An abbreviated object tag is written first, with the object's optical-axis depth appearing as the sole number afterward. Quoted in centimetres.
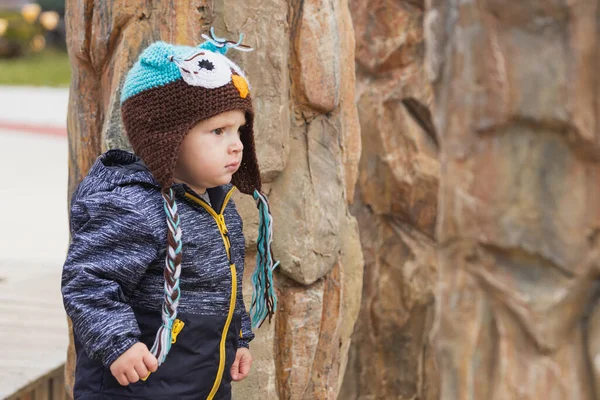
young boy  227
